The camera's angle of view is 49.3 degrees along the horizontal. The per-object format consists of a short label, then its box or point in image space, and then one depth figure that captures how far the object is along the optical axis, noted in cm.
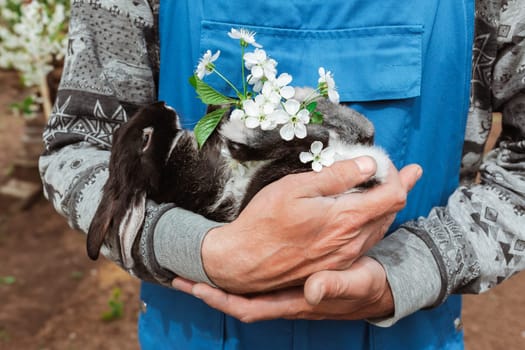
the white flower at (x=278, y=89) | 106
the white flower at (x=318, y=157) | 111
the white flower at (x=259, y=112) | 106
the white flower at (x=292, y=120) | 107
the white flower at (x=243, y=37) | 111
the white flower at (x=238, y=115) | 109
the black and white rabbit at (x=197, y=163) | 124
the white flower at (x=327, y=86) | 108
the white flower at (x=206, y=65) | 115
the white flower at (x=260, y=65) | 108
